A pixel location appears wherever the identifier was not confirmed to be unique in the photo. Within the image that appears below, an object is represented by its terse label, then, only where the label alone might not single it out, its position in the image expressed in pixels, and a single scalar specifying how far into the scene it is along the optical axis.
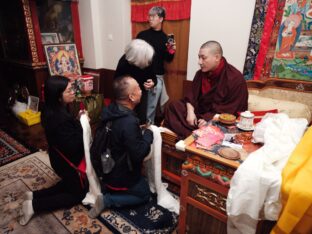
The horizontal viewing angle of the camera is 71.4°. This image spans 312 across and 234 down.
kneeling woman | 1.52
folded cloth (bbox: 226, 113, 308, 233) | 0.89
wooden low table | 1.05
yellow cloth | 0.80
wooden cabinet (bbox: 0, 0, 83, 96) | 3.19
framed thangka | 3.34
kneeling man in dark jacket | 1.41
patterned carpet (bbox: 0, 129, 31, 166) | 2.39
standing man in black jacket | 2.71
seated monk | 1.82
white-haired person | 2.07
